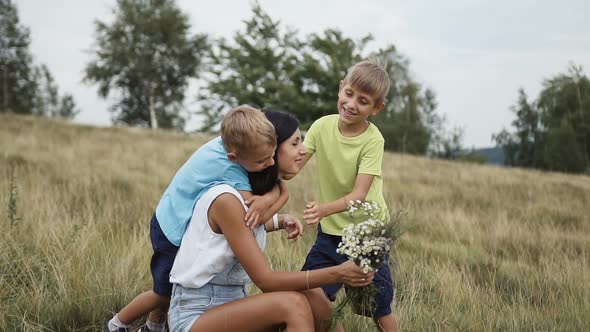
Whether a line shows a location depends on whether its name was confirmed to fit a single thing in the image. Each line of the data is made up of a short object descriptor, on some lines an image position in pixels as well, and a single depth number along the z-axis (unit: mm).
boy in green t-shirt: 2779
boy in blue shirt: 2148
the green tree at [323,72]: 25375
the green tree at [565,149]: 31828
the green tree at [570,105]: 33250
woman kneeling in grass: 2111
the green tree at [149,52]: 29844
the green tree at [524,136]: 38562
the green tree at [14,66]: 32688
